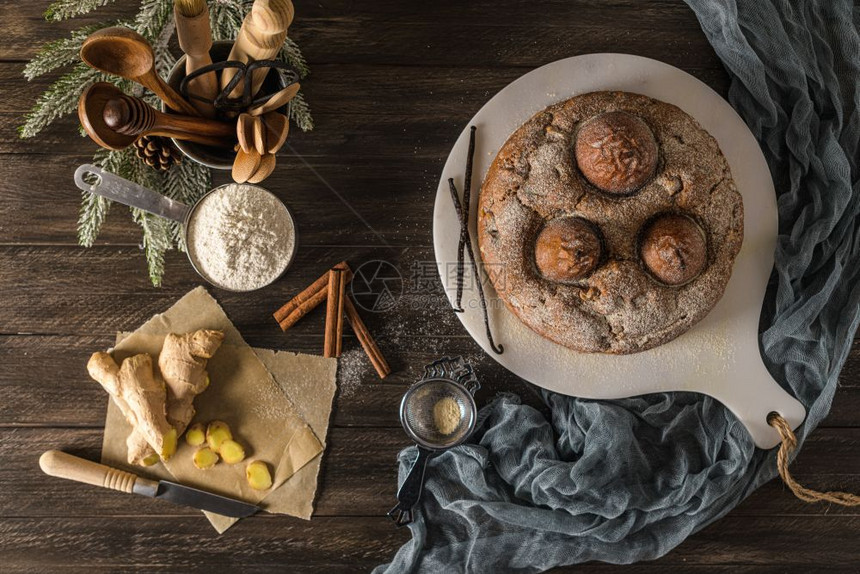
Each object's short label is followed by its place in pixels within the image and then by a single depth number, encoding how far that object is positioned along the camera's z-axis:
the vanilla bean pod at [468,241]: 0.70
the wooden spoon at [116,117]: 0.57
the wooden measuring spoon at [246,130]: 0.60
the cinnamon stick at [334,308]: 0.72
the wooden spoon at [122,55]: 0.56
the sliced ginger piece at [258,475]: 0.73
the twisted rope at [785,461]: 0.70
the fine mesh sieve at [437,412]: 0.71
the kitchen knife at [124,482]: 0.72
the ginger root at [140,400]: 0.70
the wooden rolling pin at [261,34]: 0.59
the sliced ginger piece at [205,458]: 0.72
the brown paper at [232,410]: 0.73
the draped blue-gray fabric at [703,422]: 0.71
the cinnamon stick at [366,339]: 0.73
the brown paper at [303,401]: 0.73
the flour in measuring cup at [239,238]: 0.69
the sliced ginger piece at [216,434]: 0.72
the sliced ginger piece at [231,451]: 0.73
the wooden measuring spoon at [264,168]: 0.63
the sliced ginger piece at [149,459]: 0.72
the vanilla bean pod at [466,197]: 0.70
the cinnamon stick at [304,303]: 0.73
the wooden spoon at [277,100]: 0.61
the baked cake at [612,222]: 0.64
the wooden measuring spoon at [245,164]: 0.62
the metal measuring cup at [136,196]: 0.66
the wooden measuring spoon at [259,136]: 0.61
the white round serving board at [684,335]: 0.71
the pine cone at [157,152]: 0.67
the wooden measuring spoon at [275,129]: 0.62
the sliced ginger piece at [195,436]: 0.73
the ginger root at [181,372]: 0.71
